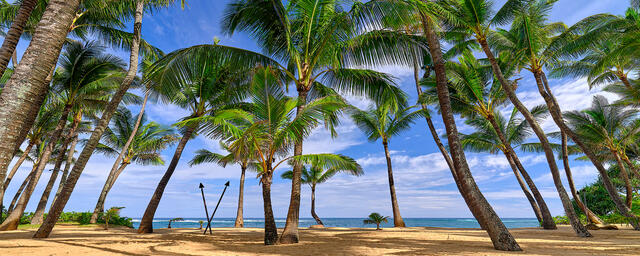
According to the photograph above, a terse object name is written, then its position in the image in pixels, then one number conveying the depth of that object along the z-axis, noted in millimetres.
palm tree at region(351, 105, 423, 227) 16859
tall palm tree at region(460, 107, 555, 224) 15922
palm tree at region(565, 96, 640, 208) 14086
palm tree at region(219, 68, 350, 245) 7426
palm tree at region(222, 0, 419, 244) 8219
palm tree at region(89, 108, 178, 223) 17141
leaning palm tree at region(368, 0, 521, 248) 6156
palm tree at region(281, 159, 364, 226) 25266
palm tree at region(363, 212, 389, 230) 15776
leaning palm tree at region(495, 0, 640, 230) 10789
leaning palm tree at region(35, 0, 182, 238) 8211
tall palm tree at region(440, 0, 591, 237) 9492
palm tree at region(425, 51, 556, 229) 12000
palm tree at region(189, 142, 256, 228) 18969
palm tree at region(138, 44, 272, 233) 8132
